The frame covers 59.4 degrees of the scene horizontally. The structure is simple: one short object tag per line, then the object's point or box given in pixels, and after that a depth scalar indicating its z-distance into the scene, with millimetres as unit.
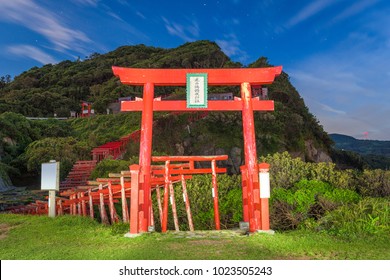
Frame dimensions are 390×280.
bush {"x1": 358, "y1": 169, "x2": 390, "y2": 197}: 9578
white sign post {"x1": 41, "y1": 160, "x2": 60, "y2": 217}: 10250
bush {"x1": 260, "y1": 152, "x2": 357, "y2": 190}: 9961
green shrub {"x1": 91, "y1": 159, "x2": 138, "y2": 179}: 16250
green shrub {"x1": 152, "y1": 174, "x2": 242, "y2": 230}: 10742
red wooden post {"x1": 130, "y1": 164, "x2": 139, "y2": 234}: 7719
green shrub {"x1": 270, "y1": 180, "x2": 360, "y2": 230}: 8508
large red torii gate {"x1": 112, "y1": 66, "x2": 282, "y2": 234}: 8523
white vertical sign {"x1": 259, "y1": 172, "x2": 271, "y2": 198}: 7852
